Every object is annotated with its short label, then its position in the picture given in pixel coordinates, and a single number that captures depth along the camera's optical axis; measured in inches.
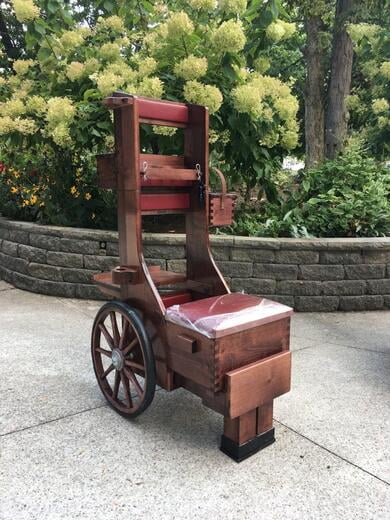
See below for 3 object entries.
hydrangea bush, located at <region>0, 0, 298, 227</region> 162.4
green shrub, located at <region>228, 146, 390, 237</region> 185.0
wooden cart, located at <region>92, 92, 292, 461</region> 82.9
